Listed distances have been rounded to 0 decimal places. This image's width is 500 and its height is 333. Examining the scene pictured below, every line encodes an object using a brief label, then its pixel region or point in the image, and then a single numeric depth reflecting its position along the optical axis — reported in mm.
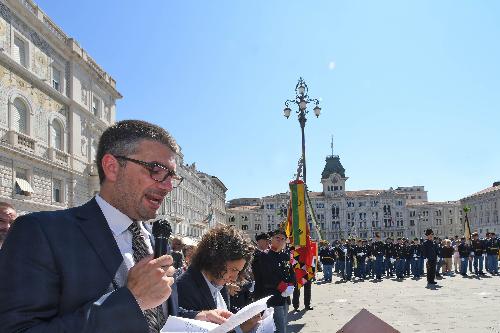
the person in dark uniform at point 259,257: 7348
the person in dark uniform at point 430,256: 16625
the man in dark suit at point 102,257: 1442
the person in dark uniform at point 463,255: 20078
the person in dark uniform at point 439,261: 19733
